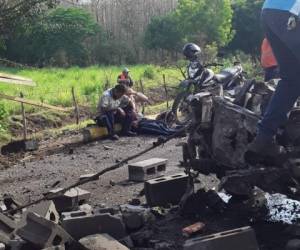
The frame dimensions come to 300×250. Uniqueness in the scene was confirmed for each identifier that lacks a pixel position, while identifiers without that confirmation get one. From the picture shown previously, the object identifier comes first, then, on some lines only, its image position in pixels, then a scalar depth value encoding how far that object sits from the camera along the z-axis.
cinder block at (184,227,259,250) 4.39
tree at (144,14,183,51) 27.03
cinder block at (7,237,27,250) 4.89
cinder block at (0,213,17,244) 5.44
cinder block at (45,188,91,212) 6.29
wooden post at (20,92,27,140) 12.13
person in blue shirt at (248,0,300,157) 4.65
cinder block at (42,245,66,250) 4.54
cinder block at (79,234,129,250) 4.65
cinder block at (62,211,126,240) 5.11
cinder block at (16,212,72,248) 4.78
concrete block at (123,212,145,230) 5.45
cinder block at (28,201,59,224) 5.55
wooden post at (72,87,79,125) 14.21
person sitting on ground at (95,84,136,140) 11.80
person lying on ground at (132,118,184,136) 12.05
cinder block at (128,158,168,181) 7.70
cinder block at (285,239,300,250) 4.42
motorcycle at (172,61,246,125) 11.25
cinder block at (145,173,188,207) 6.14
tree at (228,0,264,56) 28.67
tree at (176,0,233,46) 24.78
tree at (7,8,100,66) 29.23
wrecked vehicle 5.03
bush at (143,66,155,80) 22.75
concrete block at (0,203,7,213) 6.24
